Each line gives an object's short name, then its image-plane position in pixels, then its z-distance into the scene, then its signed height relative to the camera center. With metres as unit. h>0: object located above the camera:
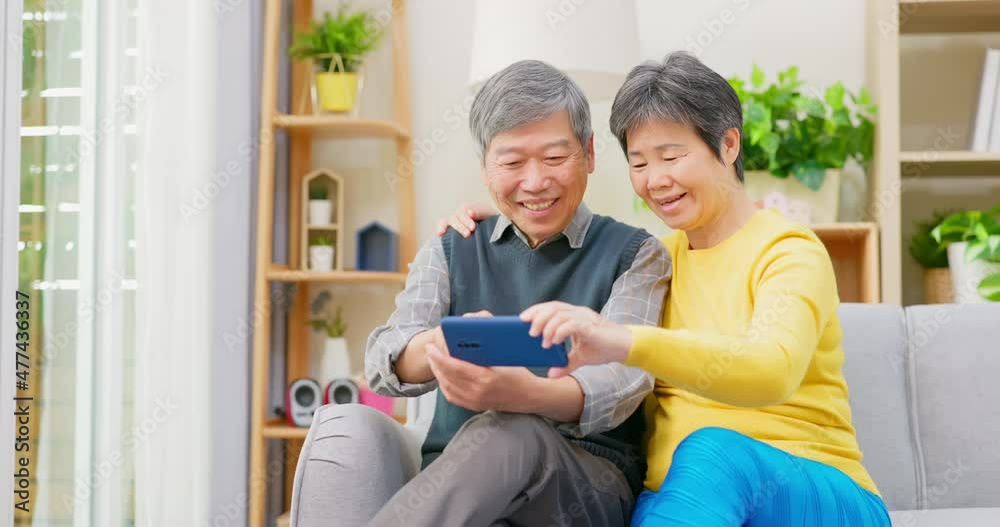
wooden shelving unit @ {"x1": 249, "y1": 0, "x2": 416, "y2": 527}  2.83 +0.20
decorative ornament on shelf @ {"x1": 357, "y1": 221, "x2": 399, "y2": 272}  3.03 +0.08
